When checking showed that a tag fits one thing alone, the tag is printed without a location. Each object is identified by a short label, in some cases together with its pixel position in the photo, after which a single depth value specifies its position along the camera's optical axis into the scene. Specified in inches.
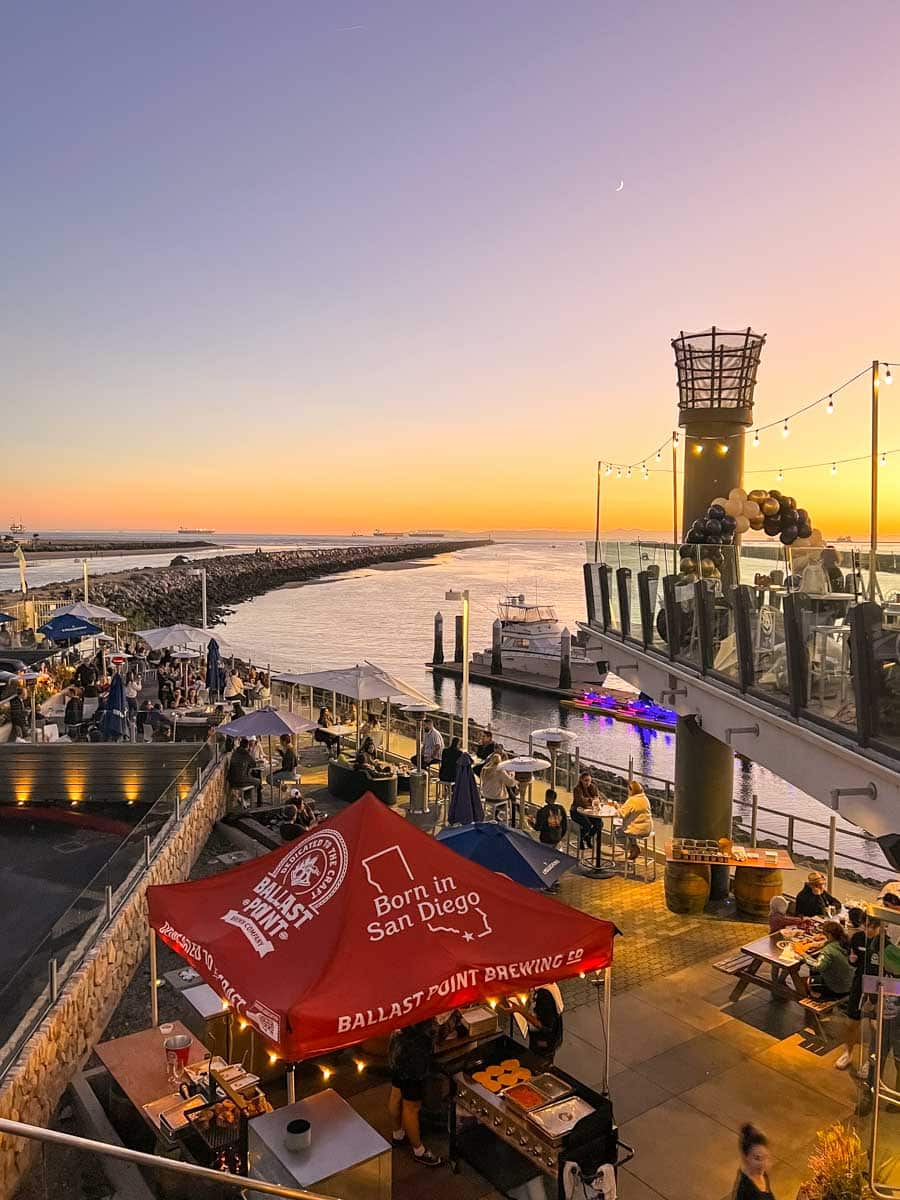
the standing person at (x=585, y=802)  562.3
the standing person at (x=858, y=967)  342.0
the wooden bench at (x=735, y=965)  392.5
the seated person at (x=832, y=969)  350.3
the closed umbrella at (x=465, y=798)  527.2
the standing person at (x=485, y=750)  707.4
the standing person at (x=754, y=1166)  209.9
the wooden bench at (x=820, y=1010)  355.9
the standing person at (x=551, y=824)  542.6
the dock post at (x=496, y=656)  2461.1
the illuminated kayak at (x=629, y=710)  1898.4
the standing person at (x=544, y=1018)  329.1
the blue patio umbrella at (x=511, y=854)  391.5
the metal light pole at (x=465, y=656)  692.1
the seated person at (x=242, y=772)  682.2
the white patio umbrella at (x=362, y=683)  740.0
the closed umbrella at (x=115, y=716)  750.5
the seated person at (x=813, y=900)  420.5
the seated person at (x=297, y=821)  549.0
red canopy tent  226.7
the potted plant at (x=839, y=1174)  234.5
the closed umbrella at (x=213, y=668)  1001.5
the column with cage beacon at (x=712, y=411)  548.1
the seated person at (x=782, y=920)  404.8
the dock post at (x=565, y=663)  2252.7
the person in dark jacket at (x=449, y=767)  671.1
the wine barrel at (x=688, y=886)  488.1
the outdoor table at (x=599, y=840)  554.9
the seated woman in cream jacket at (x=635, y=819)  547.5
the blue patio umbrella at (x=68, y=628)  1066.7
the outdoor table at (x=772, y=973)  372.2
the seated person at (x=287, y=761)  708.3
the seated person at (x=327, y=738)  814.8
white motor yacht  2393.0
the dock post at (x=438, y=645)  2620.1
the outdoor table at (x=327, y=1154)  219.6
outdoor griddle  255.3
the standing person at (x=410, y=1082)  275.9
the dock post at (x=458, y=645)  2725.9
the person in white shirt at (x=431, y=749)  762.2
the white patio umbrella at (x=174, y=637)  980.6
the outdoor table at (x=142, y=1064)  274.8
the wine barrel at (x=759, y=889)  484.4
